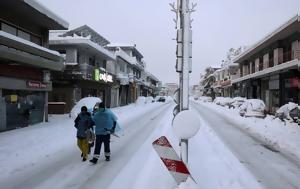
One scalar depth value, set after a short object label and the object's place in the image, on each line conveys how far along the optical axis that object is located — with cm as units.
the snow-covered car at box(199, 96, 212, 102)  8705
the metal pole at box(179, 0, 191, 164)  630
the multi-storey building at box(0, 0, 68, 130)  1747
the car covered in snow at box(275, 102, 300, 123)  2205
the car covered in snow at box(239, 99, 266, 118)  2791
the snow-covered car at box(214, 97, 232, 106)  5444
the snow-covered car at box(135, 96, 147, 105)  5956
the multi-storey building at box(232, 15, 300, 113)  2809
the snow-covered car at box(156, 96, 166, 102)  8845
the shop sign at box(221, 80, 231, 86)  6842
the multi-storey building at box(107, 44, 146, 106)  5084
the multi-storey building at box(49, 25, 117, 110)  3128
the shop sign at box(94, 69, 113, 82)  3538
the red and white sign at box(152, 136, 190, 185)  598
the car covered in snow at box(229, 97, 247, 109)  4397
